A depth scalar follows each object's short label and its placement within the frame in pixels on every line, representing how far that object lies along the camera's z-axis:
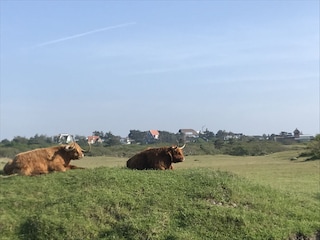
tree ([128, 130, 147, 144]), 64.81
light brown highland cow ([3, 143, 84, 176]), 11.79
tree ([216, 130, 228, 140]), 82.09
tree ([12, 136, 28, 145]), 56.66
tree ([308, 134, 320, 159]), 40.31
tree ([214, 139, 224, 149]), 63.73
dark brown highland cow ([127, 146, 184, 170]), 12.77
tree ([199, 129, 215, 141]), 74.81
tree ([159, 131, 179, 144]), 46.94
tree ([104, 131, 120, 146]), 64.54
